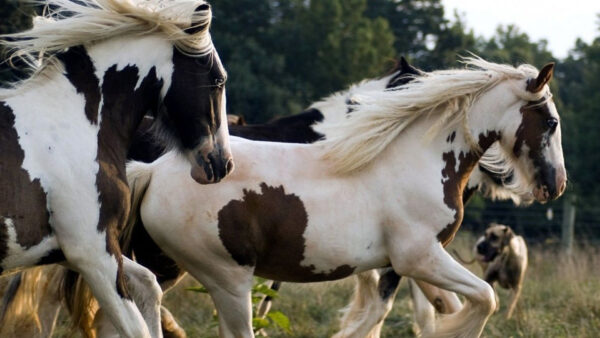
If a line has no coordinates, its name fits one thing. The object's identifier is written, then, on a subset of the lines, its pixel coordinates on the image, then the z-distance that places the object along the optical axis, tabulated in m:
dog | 23.72
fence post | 35.49
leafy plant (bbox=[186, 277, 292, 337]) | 13.32
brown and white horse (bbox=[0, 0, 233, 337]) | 8.36
